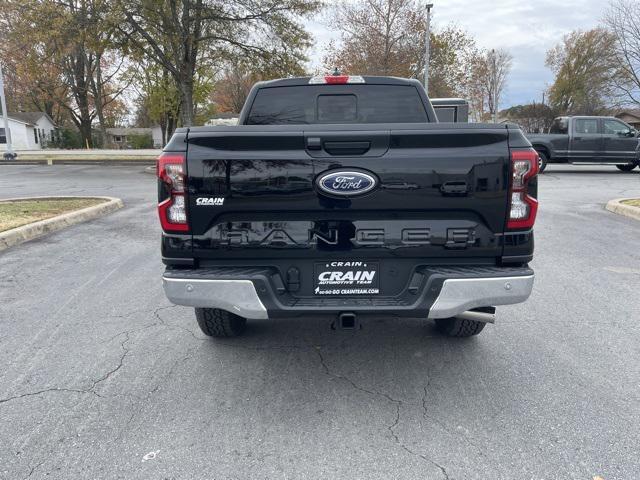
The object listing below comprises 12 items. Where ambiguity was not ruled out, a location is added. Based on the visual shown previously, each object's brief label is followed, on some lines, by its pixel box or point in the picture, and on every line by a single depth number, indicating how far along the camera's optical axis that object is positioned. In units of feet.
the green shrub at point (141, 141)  176.55
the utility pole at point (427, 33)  78.07
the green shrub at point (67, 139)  167.22
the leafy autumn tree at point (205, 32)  62.39
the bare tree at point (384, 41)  93.20
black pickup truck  8.77
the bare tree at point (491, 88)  189.37
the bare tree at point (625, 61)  68.85
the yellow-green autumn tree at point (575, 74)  164.04
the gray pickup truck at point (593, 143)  57.77
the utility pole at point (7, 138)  78.82
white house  163.53
